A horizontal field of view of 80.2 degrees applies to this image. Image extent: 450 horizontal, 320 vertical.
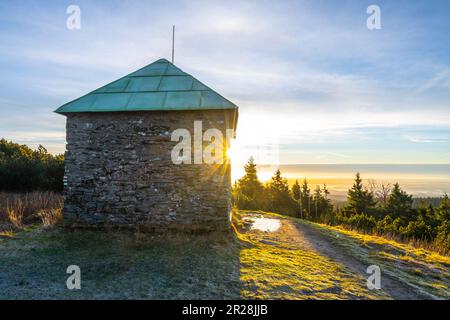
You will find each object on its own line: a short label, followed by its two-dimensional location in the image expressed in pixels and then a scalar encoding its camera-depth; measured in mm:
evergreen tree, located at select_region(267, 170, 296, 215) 27359
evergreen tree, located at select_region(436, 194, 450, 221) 20891
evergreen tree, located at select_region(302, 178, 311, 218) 29822
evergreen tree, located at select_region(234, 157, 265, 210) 31359
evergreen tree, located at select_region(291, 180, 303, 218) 40816
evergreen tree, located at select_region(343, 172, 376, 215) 32594
